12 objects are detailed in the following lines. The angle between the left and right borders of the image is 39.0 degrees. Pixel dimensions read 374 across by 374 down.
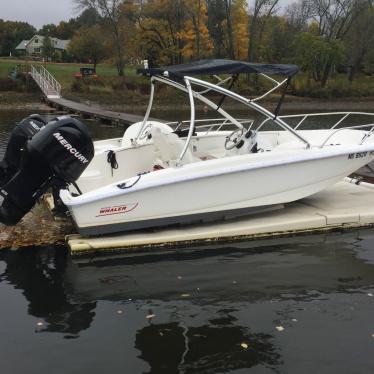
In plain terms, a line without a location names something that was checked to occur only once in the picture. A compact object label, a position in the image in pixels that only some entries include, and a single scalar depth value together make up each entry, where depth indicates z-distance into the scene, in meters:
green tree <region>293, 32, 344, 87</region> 51.16
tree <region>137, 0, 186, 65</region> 48.56
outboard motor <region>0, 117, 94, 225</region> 6.11
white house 80.88
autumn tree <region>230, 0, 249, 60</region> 55.00
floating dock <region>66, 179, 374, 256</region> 6.80
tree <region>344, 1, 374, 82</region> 56.25
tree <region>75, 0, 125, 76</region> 47.06
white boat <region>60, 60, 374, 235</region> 6.76
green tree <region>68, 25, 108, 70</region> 53.88
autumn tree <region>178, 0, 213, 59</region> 49.09
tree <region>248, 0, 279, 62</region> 51.00
